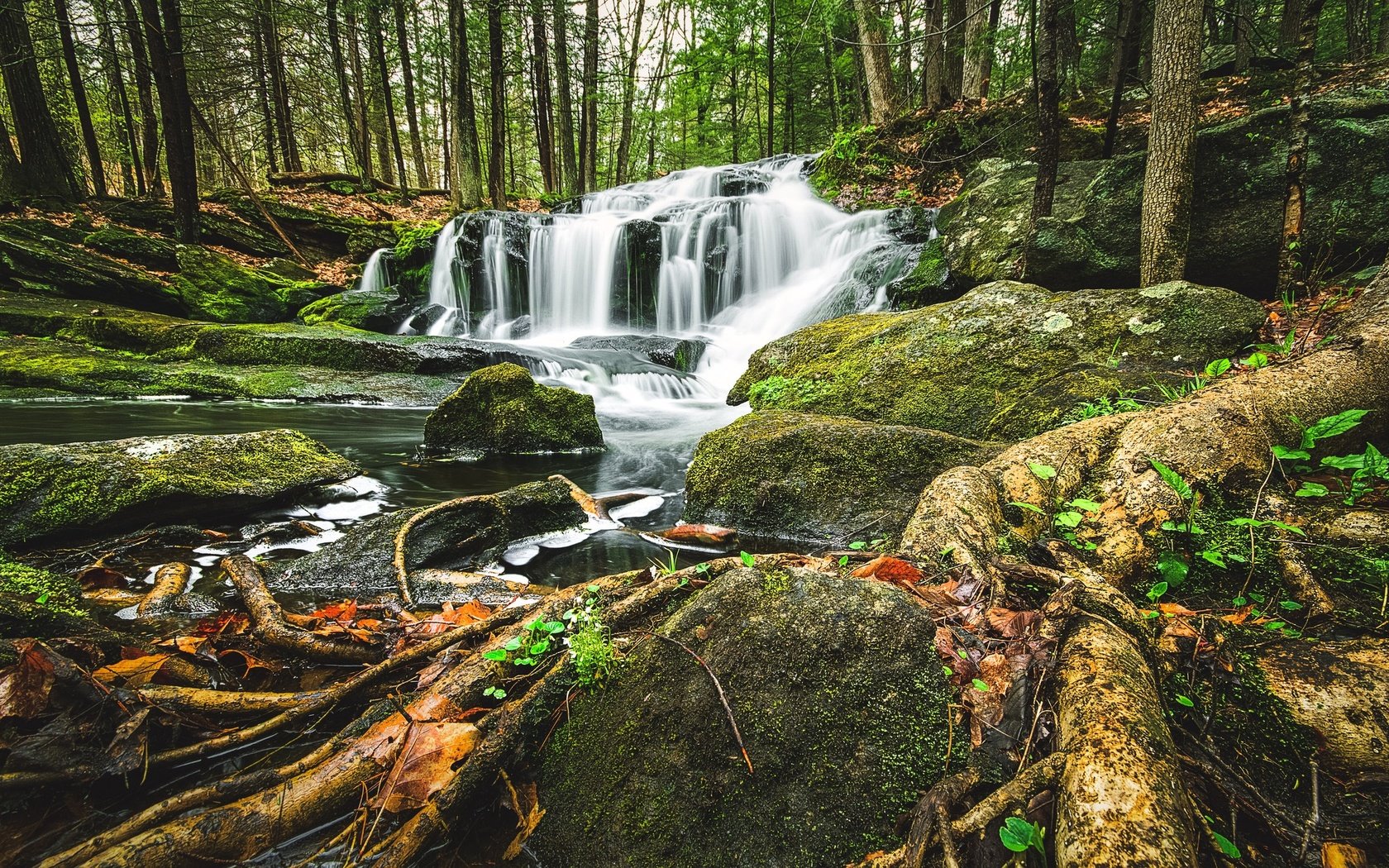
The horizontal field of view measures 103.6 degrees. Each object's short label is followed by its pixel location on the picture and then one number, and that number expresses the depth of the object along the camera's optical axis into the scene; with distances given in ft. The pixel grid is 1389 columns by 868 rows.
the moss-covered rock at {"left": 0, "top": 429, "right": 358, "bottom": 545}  10.09
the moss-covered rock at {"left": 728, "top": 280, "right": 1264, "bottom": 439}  13.70
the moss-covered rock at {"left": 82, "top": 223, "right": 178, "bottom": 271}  39.50
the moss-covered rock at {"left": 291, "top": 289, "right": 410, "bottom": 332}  40.73
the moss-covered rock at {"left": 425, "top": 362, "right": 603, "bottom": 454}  20.29
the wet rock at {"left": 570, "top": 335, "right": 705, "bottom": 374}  35.24
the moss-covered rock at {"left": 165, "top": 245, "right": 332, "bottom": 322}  38.52
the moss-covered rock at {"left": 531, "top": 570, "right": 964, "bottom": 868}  4.16
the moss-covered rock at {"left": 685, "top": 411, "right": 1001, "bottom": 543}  12.19
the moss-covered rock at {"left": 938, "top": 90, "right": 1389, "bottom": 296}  17.16
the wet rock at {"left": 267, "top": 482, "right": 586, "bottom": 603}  9.78
